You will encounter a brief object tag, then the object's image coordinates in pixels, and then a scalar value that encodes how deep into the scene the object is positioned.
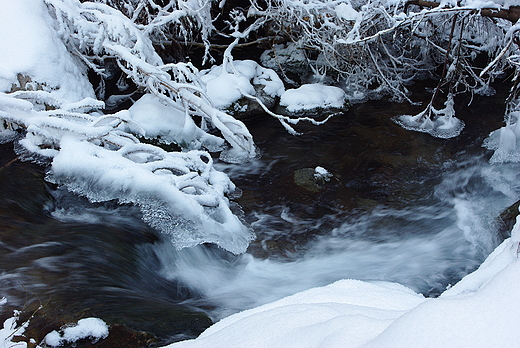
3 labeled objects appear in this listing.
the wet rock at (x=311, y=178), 5.19
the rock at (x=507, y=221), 3.80
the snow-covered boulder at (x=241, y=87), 6.71
